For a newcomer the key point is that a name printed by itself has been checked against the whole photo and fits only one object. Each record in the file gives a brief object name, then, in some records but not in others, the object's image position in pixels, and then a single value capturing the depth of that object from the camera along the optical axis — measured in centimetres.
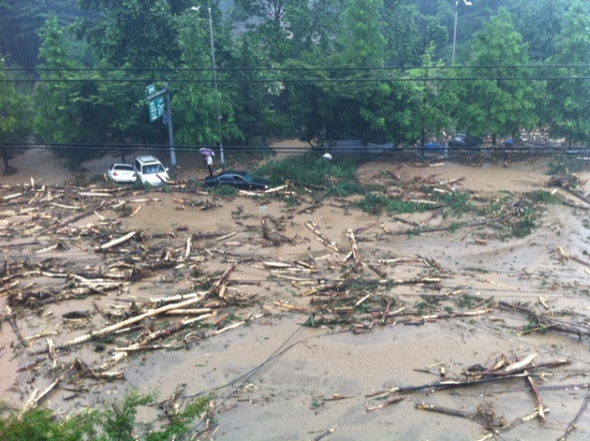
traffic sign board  2855
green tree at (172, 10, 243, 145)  2959
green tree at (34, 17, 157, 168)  3011
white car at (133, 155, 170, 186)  2836
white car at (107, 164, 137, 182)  2886
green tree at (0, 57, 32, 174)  3077
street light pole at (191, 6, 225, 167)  2947
